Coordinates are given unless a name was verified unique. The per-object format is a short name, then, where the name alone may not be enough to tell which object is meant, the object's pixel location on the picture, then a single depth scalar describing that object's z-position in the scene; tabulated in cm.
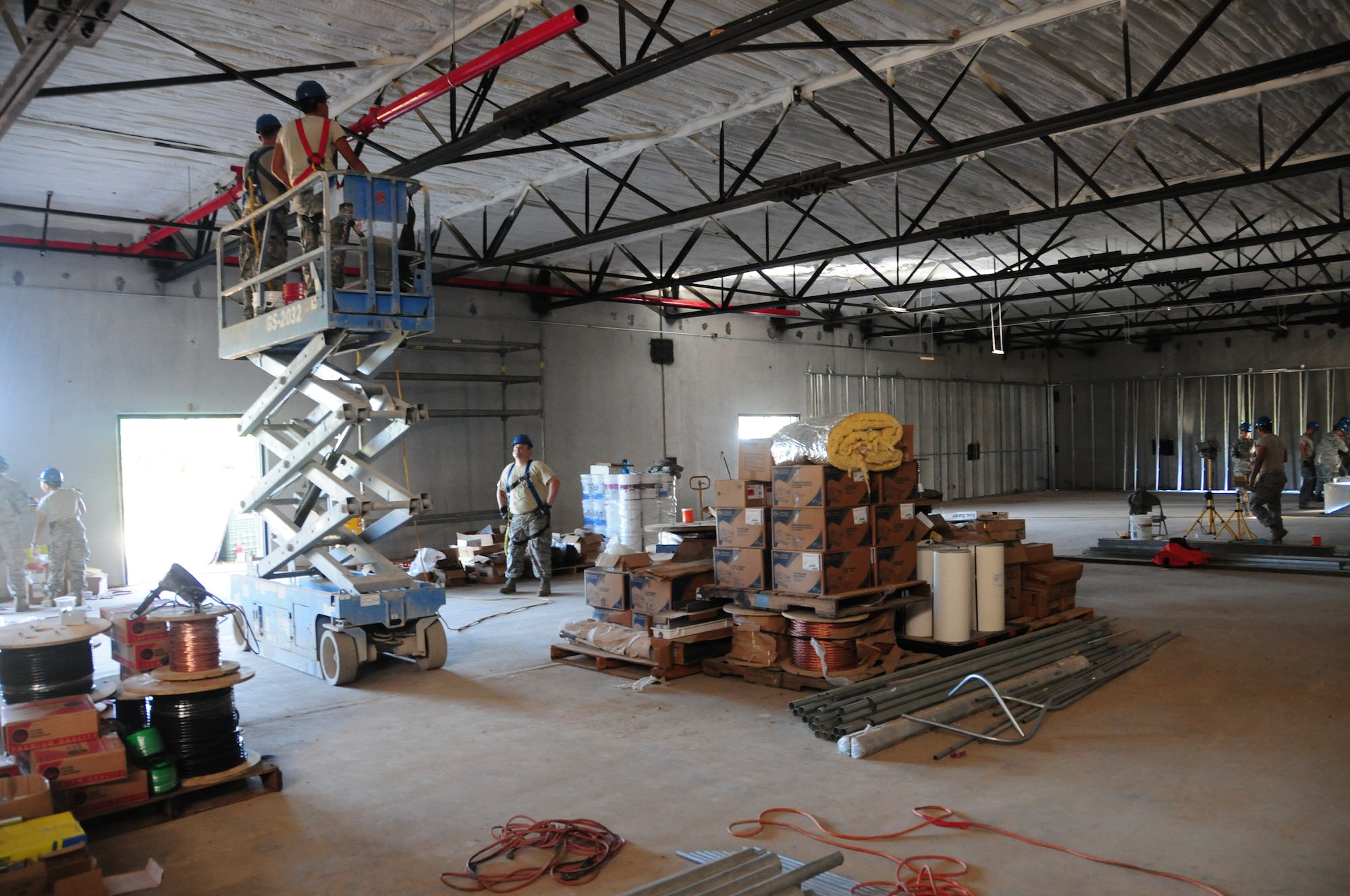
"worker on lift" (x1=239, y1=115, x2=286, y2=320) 757
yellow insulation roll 730
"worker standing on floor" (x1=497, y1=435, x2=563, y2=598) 1165
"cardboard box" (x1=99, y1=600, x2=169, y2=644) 536
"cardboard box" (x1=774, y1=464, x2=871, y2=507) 706
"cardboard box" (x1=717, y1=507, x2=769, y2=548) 741
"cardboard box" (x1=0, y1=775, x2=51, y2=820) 389
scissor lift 707
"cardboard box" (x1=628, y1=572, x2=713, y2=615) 760
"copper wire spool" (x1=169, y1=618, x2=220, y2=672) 509
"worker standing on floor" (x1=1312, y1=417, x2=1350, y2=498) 2075
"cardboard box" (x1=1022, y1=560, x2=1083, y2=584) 864
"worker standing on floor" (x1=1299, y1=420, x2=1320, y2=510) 2014
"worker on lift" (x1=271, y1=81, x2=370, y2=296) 680
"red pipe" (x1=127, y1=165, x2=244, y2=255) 951
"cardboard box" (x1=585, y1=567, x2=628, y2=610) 805
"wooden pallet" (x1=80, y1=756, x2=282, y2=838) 470
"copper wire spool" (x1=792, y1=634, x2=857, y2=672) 689
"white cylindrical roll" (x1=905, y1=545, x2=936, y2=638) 764
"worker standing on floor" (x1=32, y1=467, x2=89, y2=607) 1097
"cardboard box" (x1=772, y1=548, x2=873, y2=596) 694
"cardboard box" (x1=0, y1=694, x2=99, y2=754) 440
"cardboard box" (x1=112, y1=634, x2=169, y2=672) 534
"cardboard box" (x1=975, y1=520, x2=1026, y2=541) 856
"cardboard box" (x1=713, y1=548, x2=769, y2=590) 738
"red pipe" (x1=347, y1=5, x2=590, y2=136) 587
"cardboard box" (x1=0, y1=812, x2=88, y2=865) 348
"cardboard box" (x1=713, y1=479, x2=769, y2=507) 749
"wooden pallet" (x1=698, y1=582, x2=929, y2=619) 688
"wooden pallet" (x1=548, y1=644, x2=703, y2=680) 743
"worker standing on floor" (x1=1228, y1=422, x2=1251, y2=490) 2025
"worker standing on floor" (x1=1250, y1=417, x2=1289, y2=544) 1395
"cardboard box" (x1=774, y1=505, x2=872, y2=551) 700
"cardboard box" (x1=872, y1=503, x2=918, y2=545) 742
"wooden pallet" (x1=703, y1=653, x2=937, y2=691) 691
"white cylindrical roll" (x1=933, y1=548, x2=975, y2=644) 750
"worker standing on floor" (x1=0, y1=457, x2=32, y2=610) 1099
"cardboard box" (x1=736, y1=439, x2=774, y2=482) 766
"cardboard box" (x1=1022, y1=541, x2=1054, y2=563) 876
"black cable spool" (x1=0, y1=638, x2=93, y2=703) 498
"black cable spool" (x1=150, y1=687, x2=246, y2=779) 496
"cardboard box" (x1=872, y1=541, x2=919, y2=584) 735
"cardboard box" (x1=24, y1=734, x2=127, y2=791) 442
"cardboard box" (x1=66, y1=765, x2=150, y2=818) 452
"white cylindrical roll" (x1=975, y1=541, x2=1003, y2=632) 776
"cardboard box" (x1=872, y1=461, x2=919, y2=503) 748
